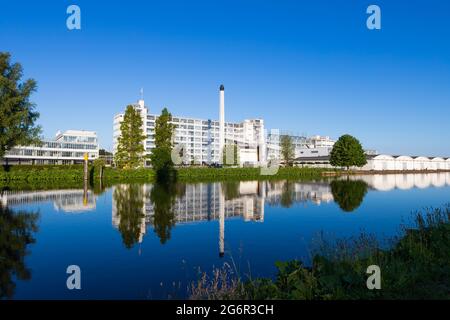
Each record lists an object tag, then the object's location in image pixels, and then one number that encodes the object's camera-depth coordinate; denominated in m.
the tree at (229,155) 102.69
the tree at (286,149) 122.99
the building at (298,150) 144.55
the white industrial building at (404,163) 125.06
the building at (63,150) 114.38
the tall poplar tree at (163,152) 65.38
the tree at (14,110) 48.97
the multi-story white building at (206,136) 149.16
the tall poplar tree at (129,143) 66.25
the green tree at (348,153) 103.19
